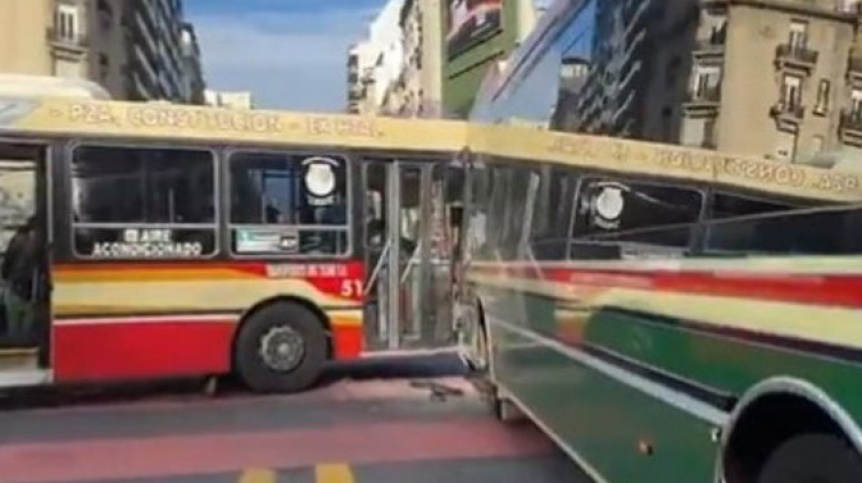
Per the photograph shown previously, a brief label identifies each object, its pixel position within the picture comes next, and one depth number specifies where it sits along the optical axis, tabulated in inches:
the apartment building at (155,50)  1673.5
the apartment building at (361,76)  3222.0
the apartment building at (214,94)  2614.2
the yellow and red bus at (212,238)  393.7
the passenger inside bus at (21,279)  404.2
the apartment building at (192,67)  3863.2
